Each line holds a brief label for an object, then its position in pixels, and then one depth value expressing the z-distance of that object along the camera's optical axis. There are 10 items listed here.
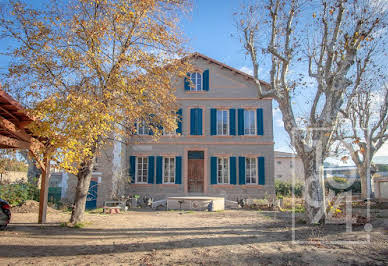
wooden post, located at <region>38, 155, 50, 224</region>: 9.10
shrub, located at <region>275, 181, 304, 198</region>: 20.72
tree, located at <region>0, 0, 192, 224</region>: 6.54
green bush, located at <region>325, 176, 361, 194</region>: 20.91
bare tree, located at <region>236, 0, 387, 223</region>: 8.40
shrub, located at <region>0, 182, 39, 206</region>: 12.63
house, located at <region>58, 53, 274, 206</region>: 16.50
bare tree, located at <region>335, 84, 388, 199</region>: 16.09
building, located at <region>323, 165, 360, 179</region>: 24.65
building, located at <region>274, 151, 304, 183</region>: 29.08
